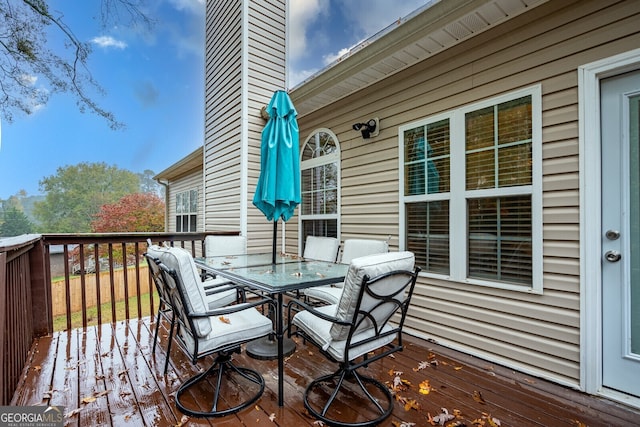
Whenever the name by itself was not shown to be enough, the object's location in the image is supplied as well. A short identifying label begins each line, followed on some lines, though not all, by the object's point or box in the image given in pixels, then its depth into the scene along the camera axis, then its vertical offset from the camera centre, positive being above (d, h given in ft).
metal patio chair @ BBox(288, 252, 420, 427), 5.40 -2.49
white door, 6.40 -0.63
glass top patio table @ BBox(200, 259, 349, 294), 6.79 -1.77
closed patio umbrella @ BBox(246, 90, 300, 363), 9.49 +1.41
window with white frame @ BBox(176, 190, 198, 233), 28.53 -0.11
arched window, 13.92 +1.15
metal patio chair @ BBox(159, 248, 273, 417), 5.77 -2.68
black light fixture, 11.84 +3.25
